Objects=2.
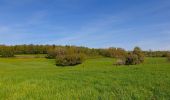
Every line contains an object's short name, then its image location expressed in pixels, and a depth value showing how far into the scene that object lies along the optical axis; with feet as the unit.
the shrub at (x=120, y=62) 93.31
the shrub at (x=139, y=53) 99.50
